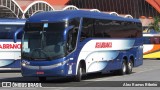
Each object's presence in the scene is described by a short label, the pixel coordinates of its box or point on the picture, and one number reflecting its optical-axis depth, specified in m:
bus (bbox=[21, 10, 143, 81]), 20.16
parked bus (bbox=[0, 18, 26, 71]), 29.19
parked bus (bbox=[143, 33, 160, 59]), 49.25
